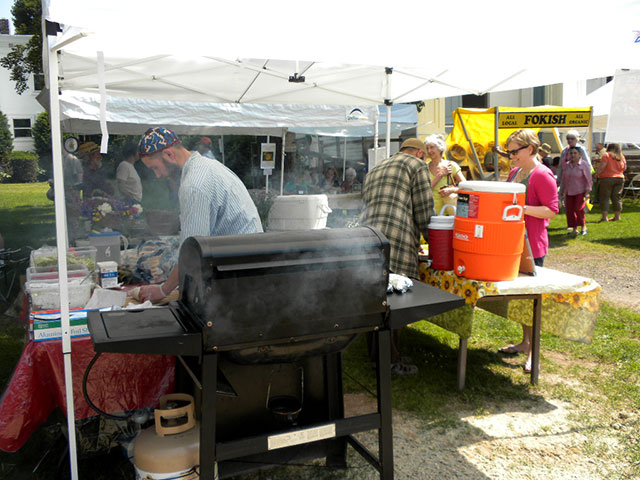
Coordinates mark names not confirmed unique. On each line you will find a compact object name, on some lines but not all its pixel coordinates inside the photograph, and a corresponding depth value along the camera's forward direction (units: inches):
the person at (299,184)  437.4
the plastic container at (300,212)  197.0
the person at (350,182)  532.1
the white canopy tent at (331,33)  75.9
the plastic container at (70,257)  114.7
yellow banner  380.5
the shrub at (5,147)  1057.5
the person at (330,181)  509.4
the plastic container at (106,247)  145.6
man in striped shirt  98.9
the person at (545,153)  309.1
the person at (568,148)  368.3
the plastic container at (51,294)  94.7
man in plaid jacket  139.1
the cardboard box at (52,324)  93.5
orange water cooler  114.8
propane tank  82.4
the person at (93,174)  306.1
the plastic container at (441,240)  128.1
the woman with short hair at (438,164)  179.3
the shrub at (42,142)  1000.2
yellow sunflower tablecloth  121.1
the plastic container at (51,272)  104.8
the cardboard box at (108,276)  118.5
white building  1291.8
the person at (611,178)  431.2
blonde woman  143.7
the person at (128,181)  301.4
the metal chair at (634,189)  575.2
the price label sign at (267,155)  368.2
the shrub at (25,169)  1056.8
